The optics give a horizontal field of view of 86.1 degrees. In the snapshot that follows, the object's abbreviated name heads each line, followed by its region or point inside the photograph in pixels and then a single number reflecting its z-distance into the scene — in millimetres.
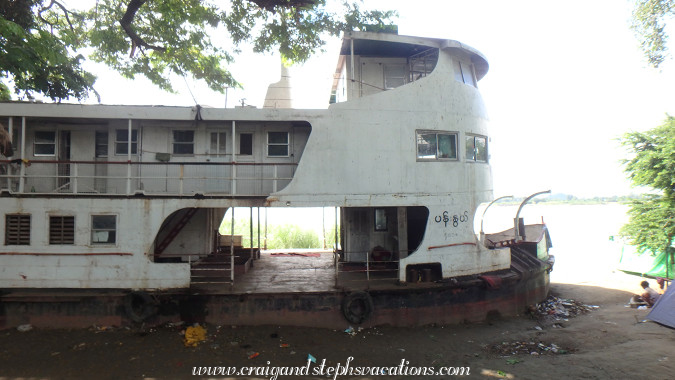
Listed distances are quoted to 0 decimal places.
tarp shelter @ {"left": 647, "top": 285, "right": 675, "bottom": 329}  8078
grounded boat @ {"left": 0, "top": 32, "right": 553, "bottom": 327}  8609
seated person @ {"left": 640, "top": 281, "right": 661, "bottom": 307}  11430
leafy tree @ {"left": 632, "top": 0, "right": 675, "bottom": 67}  16484
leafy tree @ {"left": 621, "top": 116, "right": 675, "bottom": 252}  13156
